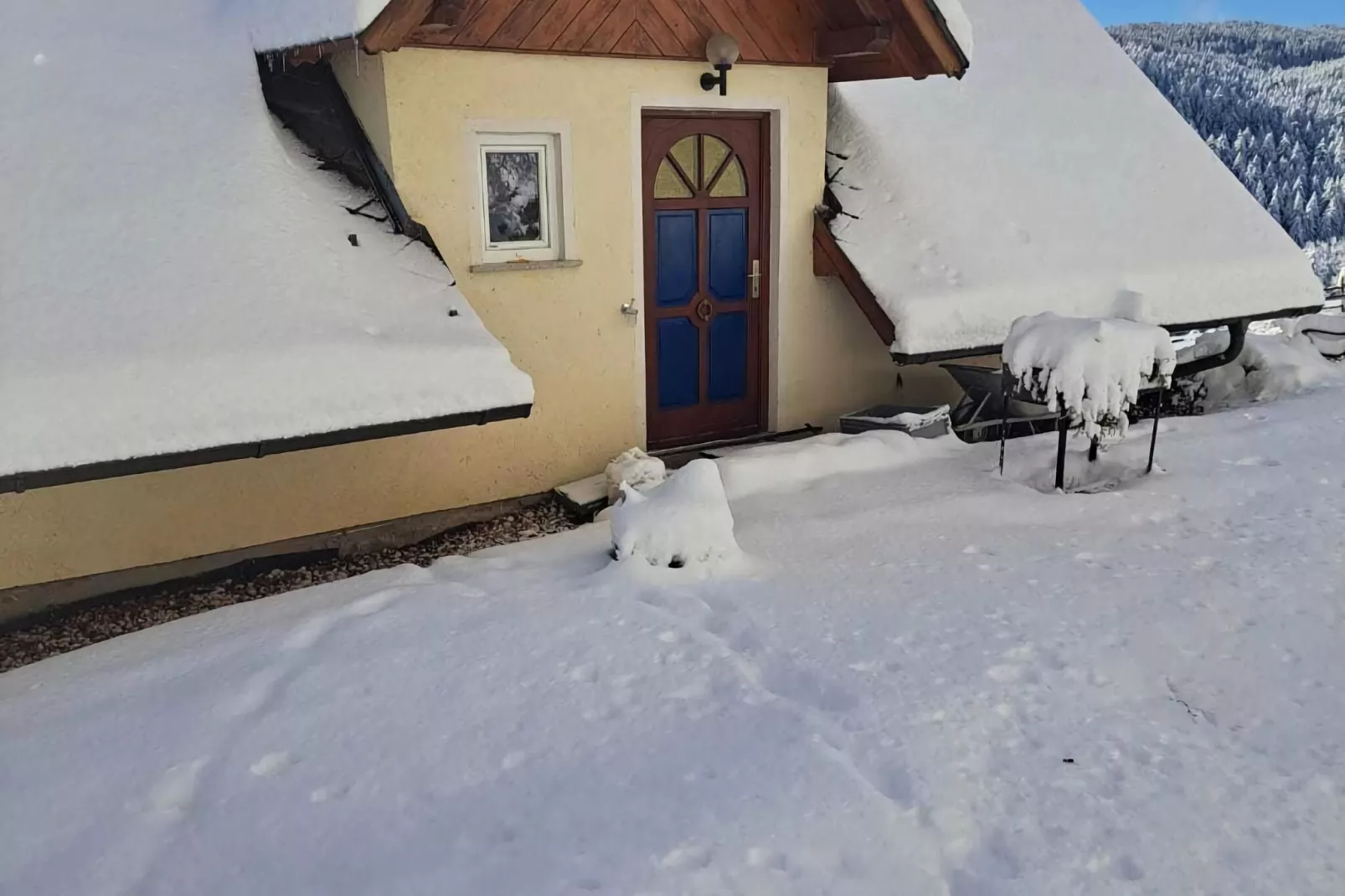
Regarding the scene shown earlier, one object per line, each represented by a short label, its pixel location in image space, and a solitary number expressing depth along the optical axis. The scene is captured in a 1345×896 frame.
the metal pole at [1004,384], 6.21
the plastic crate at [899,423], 7.15
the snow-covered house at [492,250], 4.88
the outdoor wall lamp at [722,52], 6.57
